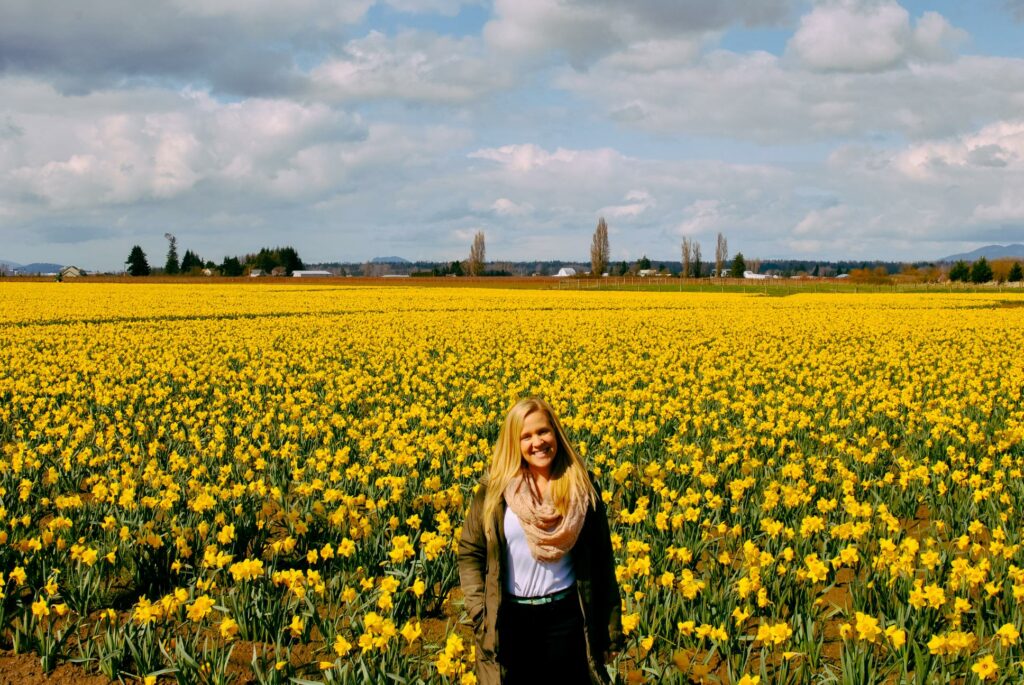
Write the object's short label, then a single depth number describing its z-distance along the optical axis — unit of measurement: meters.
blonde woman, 3.91
